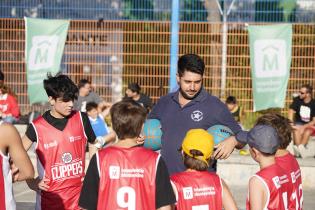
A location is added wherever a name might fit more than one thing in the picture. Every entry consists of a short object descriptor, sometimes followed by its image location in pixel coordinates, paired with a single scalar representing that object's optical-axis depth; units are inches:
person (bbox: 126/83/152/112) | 574.9
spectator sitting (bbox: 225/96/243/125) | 565.0
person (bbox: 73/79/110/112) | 576.4
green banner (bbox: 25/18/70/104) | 574.2
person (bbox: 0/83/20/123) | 558.3
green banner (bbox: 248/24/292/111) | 554.3
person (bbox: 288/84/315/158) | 550.9
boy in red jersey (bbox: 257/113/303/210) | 222.1
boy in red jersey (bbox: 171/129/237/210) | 212.8
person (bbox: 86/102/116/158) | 505.0
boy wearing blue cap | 210.8
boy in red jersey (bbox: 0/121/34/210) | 196.4
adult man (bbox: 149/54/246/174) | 250.8
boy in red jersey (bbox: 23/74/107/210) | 273.6
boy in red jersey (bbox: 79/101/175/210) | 191.3
